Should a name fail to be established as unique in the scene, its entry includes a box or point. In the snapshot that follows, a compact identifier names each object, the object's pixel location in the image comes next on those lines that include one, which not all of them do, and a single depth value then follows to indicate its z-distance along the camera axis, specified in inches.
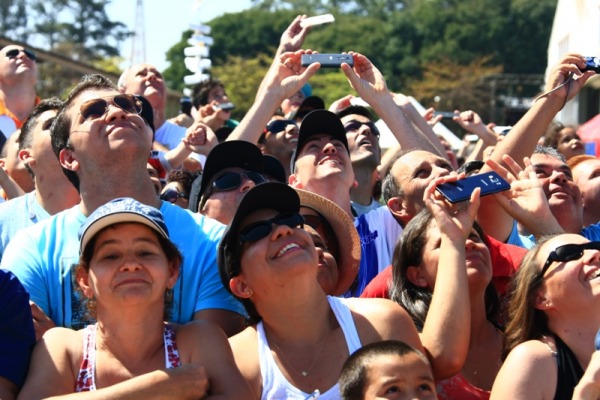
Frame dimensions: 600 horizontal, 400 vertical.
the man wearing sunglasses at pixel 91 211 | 155.8
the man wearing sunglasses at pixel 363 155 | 240.1
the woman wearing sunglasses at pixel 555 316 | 139.8
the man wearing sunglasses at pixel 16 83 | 292.0
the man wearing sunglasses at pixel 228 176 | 185.6
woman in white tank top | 142.6
